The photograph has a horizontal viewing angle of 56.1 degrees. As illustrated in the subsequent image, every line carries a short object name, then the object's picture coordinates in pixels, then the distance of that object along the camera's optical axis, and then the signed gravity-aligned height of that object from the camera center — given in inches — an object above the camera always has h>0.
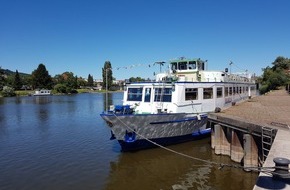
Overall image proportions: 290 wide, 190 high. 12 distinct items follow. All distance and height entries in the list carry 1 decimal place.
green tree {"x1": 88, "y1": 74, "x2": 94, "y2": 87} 7573.8 +195.5
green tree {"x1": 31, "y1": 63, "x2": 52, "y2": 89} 5511.8 +213.3
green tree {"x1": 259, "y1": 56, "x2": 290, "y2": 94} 3213.6 +125.8
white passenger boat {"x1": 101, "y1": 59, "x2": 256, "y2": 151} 717.3 -60.1
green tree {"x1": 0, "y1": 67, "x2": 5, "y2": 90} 4847.0 +181.7
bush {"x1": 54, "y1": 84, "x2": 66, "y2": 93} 5339.6 +5.5
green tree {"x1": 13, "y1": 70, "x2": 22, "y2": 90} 5371.1 +133.8
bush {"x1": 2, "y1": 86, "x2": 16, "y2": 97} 4279.0 -49.6
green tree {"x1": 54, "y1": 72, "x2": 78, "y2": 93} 5359.3 +97.4
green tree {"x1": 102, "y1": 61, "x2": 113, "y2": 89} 5516.7 +286.5
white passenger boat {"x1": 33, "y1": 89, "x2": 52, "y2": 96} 4788.6 -72.6
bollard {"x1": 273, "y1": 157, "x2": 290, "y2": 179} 283.9 -85.4
